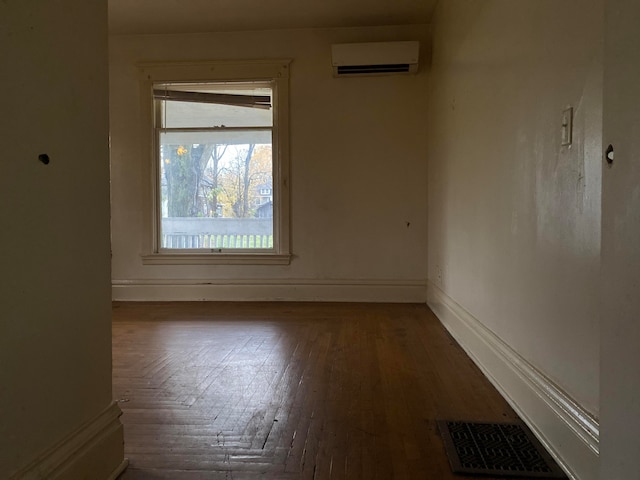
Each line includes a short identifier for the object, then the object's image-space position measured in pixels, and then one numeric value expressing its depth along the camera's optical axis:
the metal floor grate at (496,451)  1.29
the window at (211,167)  4.35
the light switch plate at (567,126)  1.35
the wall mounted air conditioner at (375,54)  3.92
